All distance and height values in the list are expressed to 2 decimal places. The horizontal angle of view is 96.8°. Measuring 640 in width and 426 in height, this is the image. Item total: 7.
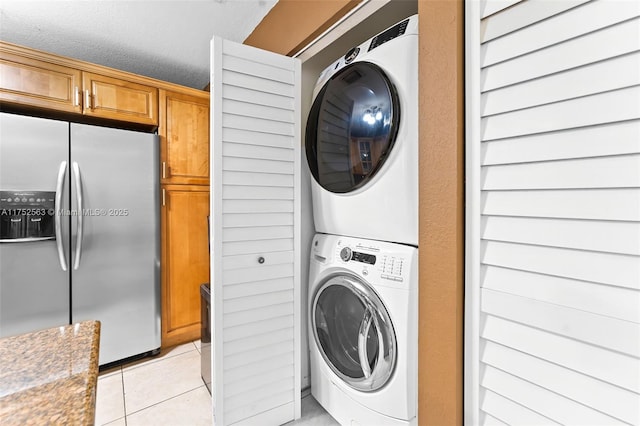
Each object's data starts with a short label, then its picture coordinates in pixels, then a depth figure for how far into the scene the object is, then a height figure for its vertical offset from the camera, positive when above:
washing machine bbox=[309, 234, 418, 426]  1.14 -0.58
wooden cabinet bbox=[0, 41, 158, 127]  1.84 +0.82
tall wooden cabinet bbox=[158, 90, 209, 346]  2.37 -0.06
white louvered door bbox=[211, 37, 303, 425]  1.34 -0.16
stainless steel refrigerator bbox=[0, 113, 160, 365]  1.78 -0.20
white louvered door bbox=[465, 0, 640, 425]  0.58 -0.02
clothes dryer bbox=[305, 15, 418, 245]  1.14 +0.29
